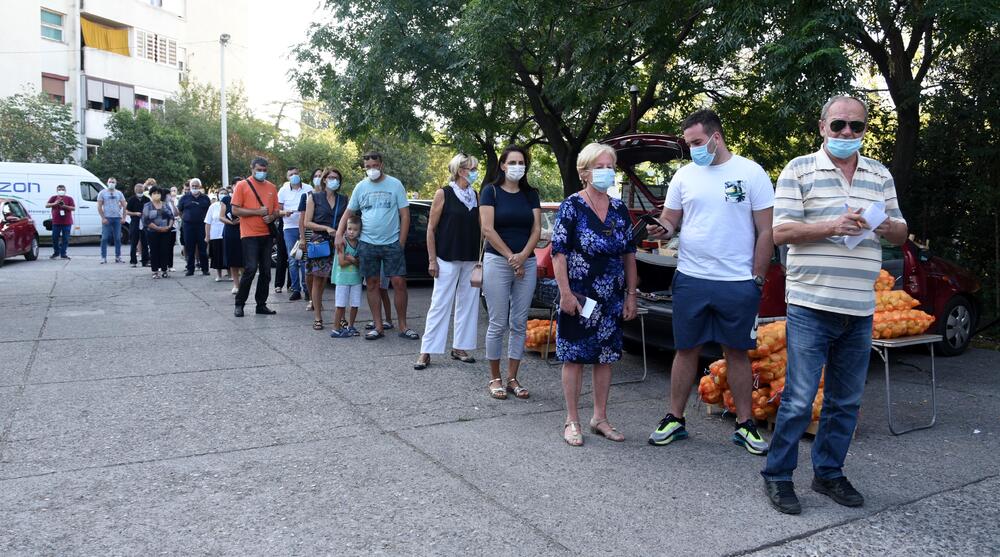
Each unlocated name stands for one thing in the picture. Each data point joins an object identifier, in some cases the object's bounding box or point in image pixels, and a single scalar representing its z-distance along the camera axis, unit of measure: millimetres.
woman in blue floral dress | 4965
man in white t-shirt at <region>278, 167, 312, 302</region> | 11648
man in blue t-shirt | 8359
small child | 8609
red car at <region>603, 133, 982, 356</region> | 6902
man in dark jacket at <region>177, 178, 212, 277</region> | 14758
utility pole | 34156
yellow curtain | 40494
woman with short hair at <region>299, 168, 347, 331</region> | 9414
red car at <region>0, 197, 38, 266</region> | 16859
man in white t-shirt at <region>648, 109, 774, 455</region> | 4680
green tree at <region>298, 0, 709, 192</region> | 10375
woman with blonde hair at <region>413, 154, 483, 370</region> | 7039
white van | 23516
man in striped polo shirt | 3881
